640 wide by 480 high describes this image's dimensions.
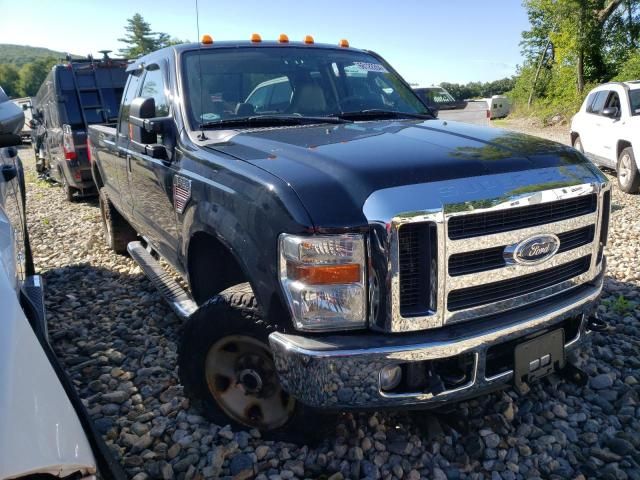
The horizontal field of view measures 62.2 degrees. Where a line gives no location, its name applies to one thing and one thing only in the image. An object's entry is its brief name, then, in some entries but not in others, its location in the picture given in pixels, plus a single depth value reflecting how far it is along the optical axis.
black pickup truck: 2.05
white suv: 8.18
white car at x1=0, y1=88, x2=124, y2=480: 1.21
